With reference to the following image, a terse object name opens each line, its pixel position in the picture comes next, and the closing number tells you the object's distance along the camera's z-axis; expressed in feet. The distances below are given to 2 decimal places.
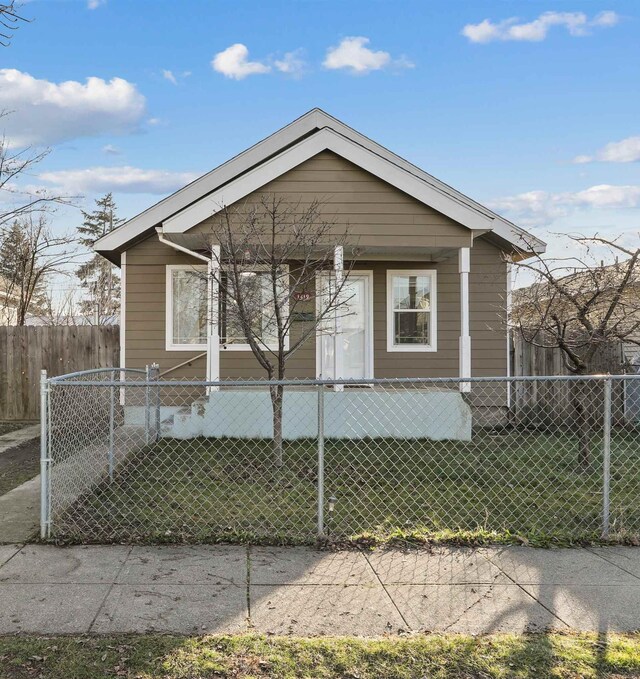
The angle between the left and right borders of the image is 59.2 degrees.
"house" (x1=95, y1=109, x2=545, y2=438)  29.12
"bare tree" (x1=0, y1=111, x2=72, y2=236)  41.16
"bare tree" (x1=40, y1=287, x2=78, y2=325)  77.78
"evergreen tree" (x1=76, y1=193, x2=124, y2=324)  106.11
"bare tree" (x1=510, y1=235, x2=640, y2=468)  21.50
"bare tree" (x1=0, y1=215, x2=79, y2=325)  56.28
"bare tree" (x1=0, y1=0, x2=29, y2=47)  14.30
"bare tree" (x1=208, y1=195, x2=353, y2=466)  22.91
